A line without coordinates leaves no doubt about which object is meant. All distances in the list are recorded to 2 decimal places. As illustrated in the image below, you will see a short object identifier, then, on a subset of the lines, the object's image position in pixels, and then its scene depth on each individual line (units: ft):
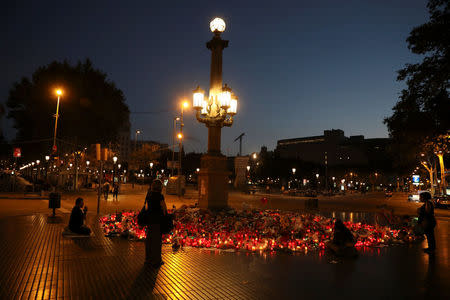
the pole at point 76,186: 133.77
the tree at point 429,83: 57.64
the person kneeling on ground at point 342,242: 28.86
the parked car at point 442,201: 99.35
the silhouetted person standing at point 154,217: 24.63
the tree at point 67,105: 127.24
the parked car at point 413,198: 151.59
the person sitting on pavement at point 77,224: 34.66
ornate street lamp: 40.73
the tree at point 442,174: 120.88
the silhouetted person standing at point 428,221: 31.14
